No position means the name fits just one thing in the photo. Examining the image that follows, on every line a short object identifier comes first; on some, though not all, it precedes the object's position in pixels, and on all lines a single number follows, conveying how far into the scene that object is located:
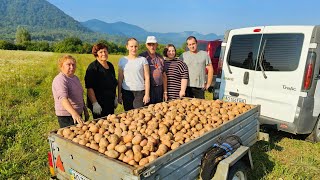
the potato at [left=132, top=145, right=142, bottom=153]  2.57
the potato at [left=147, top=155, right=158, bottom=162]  2.41
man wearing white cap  5.05
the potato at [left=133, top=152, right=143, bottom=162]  2.43
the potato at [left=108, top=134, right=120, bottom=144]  2.71
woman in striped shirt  5.41
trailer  2.28
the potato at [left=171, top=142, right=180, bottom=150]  2.66
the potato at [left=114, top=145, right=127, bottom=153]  2.56
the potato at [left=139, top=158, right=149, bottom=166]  2.34
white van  4.72
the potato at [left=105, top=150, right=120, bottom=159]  2.48
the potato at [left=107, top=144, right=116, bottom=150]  2.63
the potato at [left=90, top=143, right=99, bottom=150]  2.69
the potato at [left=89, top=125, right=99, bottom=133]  3.12
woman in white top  4.78
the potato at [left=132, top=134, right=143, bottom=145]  2.75
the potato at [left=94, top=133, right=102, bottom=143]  2.84
